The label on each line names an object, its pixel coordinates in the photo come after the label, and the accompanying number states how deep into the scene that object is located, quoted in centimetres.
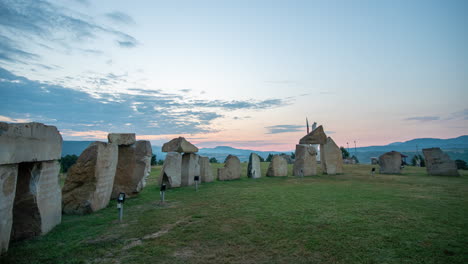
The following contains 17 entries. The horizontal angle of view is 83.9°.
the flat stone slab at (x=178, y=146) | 1148
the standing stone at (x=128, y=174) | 895
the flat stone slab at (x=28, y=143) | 387
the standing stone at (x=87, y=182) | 656
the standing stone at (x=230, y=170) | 1432
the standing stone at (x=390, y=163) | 1712
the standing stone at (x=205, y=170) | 1347
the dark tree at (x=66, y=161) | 1977
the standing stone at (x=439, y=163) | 1513
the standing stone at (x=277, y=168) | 1619
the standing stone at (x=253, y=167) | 1530
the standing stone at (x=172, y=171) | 1130
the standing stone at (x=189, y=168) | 1212
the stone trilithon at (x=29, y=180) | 384
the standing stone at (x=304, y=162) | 1647
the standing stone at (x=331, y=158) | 1722
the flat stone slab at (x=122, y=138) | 812
